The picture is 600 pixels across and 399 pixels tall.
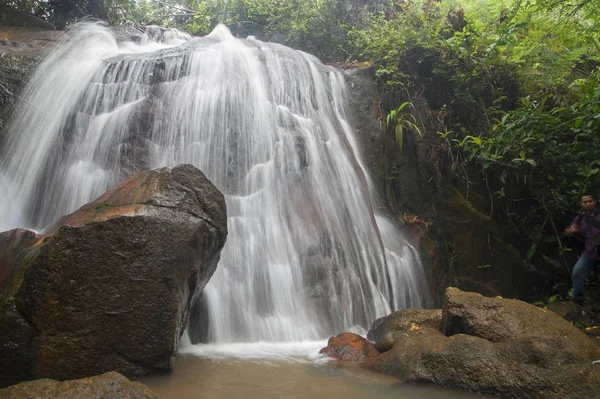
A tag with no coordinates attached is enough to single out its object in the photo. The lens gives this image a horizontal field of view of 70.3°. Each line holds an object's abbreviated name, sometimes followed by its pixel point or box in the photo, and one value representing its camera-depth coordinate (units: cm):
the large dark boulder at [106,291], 328
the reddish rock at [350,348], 456
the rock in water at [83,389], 238
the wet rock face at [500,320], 394
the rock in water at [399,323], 466
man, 604
